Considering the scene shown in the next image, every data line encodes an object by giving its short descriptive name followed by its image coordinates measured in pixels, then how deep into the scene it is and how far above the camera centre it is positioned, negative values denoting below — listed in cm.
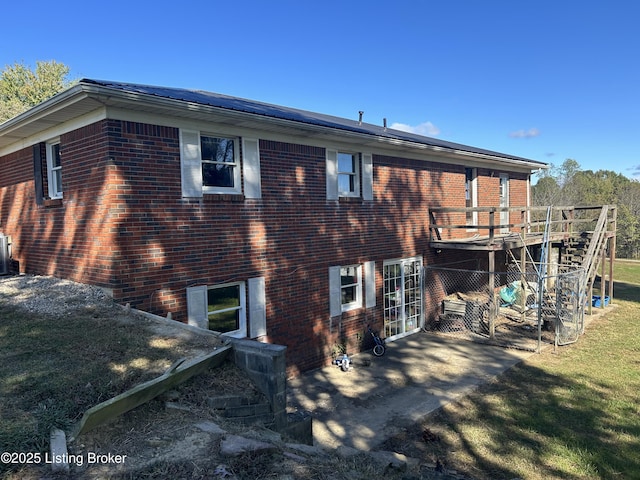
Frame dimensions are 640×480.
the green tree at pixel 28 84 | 3186 +1121
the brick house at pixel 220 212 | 686 +28
